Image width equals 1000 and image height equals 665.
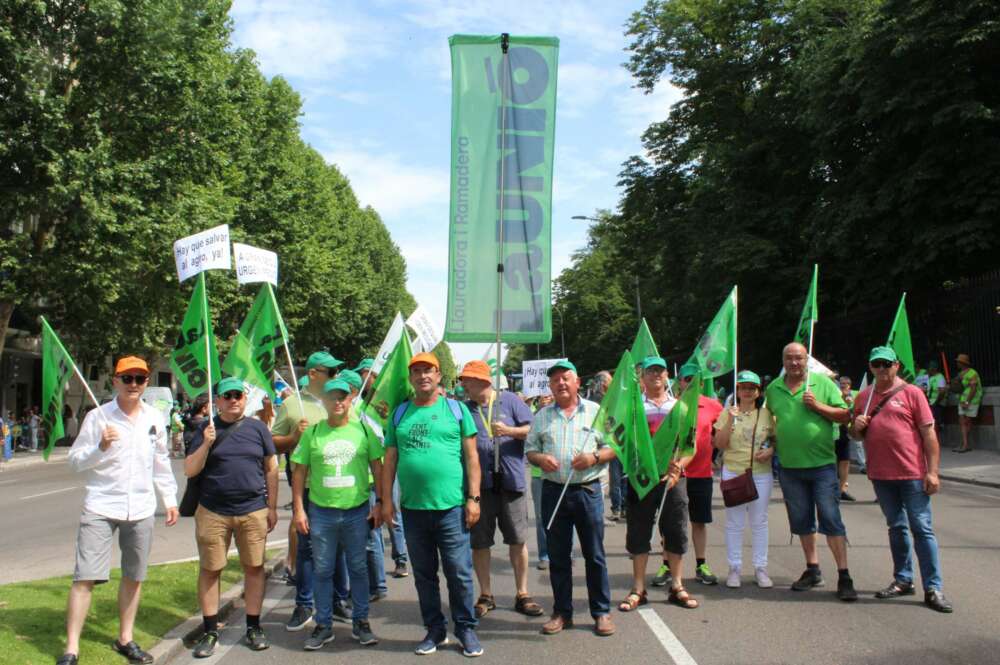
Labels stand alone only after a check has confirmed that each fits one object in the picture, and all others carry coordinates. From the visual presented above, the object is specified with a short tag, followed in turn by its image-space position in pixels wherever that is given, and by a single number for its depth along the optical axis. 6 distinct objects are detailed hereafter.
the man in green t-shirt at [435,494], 5.84
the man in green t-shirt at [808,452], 7.11
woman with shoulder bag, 7.46
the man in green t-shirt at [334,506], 6.07
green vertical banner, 7.29
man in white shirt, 5.41
